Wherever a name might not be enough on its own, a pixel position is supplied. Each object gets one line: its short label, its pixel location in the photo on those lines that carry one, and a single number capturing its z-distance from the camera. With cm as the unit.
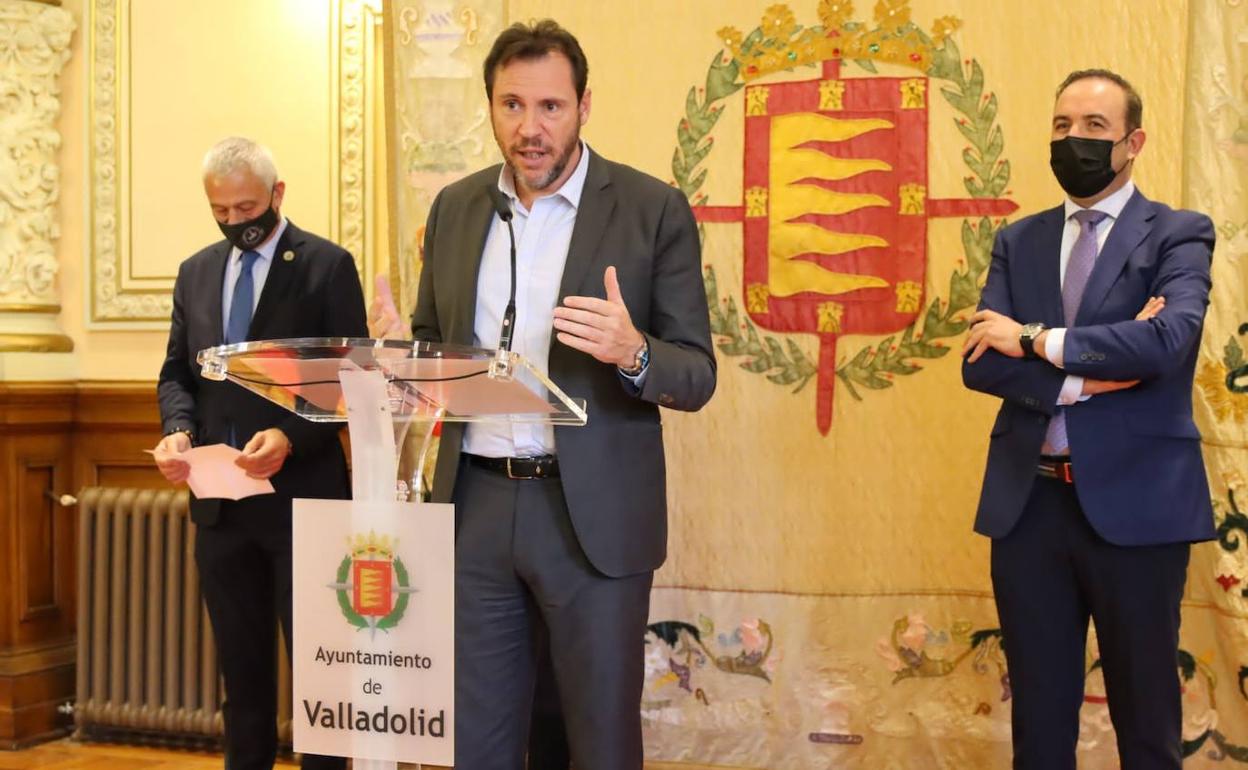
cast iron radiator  424
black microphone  231
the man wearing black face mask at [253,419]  321
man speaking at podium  235
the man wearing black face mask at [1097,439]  258
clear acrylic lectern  182
